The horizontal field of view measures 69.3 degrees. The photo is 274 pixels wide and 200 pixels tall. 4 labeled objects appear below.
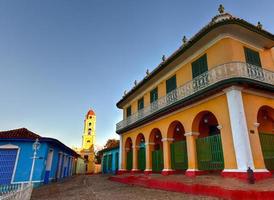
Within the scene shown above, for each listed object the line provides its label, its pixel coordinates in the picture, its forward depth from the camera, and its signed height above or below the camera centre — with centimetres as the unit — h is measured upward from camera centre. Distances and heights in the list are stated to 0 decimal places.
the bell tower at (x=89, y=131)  5100 +847
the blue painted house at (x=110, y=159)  2548 +73
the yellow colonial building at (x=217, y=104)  794 +295
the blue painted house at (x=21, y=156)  1362 +51
